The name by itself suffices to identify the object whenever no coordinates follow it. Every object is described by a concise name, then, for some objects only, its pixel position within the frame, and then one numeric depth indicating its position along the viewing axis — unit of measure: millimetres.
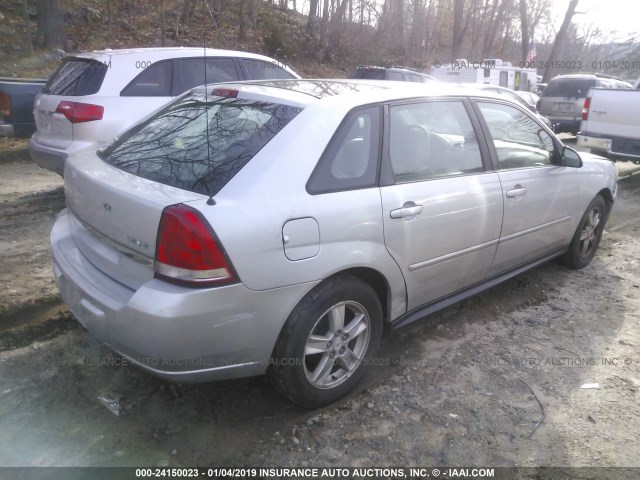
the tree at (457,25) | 26250
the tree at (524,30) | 28734
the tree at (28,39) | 12594
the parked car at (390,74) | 13461
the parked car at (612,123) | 8820
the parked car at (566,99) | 14000
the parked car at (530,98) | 15142
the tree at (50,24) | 12789
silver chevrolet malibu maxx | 2363
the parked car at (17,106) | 7453
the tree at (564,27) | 24125
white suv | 5695
